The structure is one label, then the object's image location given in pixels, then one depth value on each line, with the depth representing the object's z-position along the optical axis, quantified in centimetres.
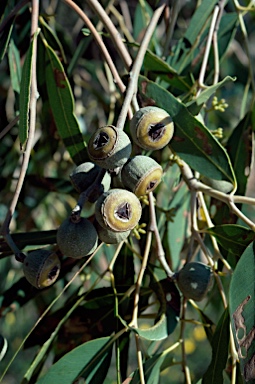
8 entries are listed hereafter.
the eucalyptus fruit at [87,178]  29
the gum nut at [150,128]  28
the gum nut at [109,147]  27
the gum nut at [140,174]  27
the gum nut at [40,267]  30
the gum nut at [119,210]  26
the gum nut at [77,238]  28
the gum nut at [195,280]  32
